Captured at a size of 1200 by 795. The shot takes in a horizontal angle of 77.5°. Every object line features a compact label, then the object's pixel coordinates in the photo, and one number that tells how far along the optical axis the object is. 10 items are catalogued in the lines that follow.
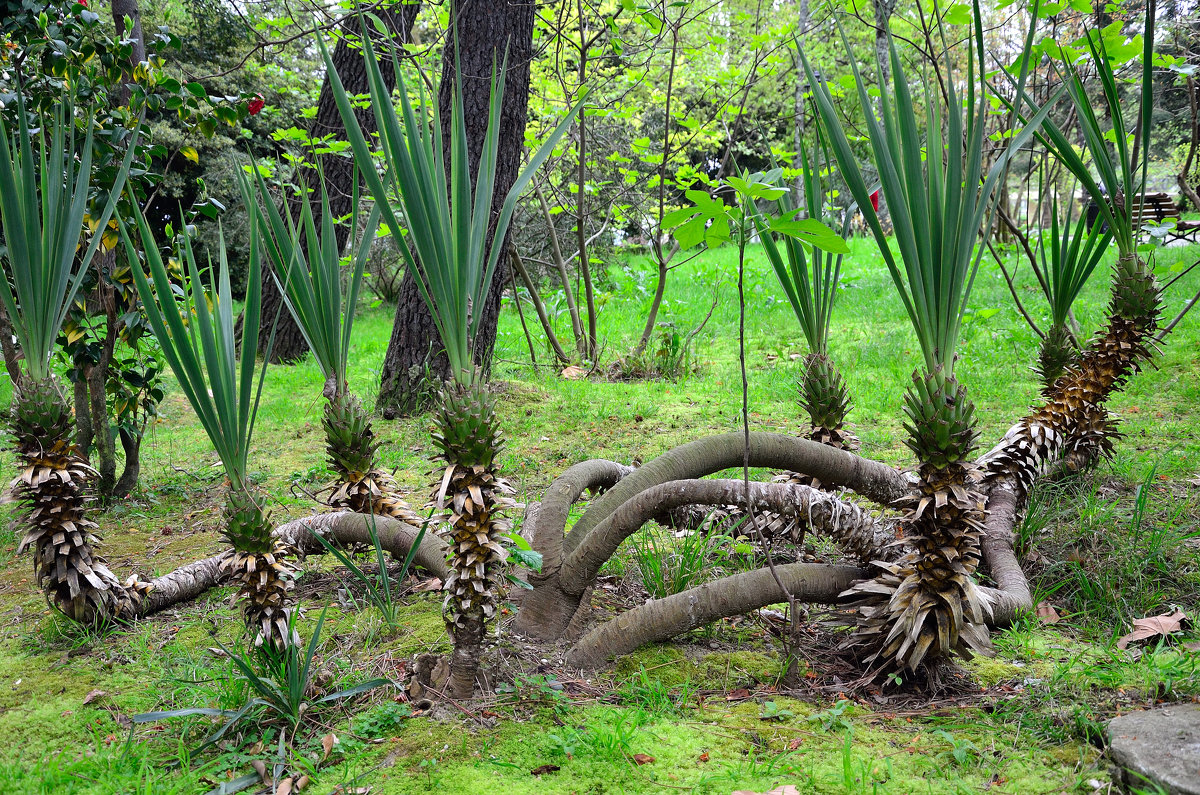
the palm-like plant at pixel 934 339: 1.63
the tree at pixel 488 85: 4.30
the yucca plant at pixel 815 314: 2.28
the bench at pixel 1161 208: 4.26
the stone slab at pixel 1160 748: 1.33
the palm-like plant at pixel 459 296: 1.54
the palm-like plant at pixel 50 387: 2.09
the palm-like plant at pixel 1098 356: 2.50
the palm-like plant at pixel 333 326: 2.09
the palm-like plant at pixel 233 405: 1.71
